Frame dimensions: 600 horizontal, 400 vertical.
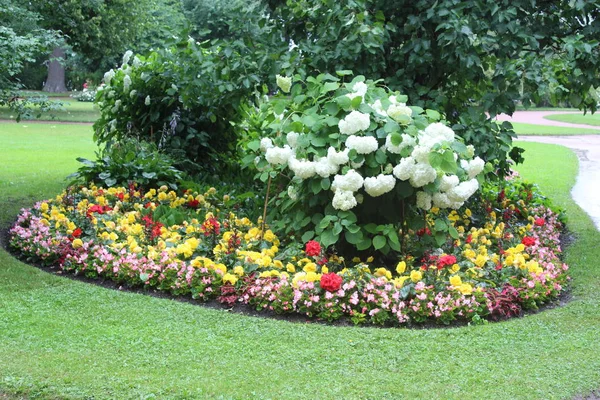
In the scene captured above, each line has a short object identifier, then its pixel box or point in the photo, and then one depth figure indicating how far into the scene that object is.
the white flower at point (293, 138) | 5.31
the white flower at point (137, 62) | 9.09
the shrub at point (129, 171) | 7.66
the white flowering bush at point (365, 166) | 4.94
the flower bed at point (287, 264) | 4.68
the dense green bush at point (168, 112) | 8.44
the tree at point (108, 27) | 20.56
